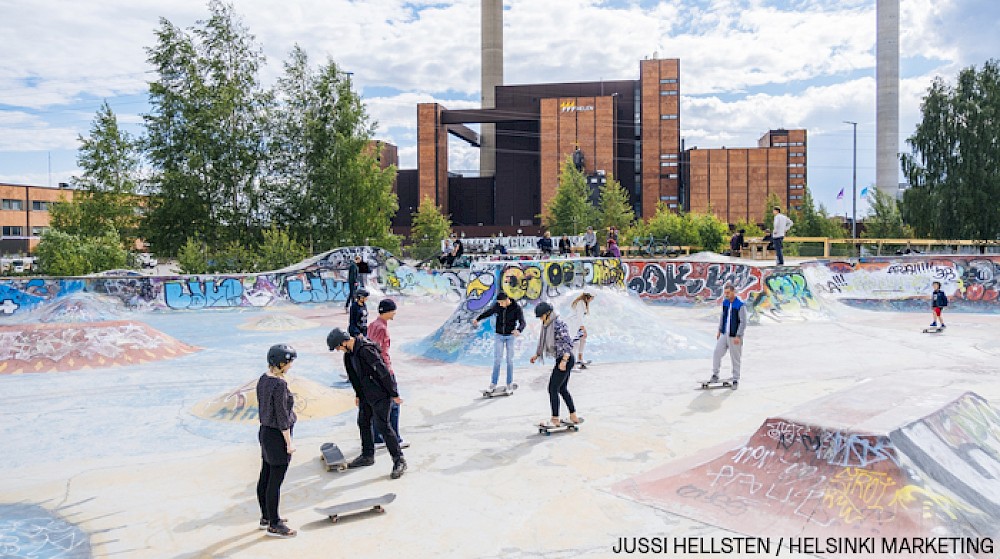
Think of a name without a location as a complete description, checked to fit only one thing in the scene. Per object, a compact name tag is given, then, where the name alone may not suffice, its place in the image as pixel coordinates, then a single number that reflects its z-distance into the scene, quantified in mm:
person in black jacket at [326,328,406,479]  7191
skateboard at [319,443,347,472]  7613
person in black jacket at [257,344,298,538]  5762
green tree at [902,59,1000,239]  43375
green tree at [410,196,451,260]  59344
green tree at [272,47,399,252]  39906
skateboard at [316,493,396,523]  6137
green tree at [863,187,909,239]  54344
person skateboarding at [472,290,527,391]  10672
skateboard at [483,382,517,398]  11242
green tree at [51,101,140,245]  39688
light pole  48675
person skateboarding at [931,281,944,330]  18312
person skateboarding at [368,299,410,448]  8109
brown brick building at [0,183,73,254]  74812
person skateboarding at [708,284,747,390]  11430
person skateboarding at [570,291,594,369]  13508
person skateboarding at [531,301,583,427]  8727
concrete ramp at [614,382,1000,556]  5602
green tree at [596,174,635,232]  59125
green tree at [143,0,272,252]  37625
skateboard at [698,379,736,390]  11594
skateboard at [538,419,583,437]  8898
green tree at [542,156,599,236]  57188
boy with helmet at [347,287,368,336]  11180
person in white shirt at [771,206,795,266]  20466
